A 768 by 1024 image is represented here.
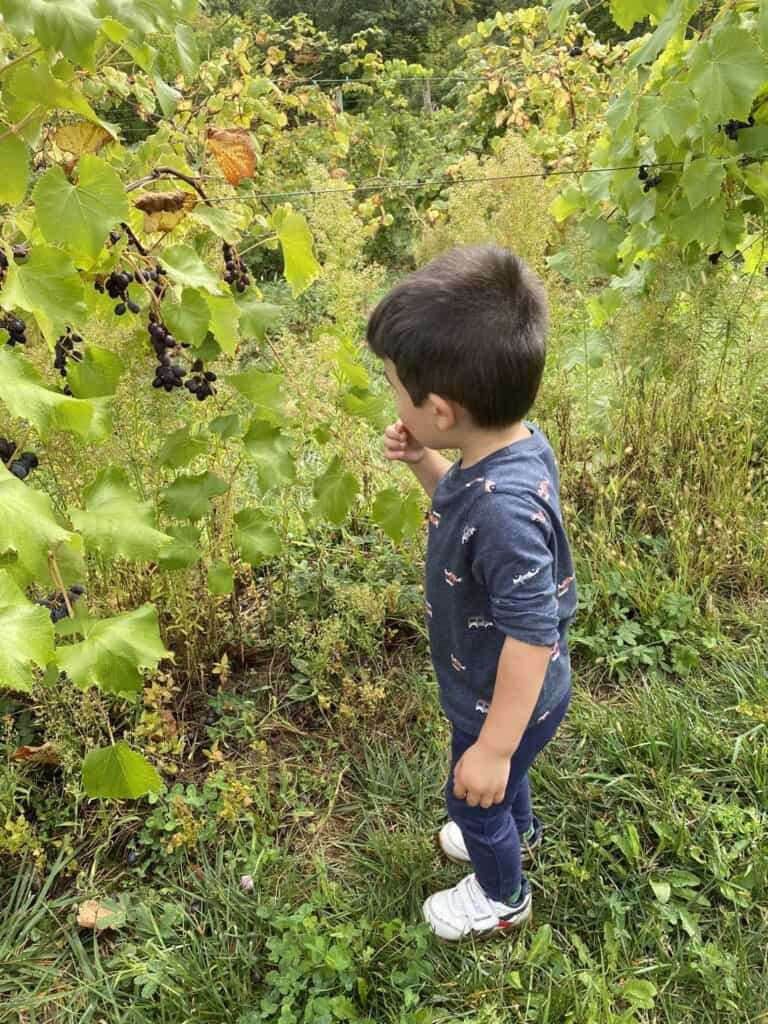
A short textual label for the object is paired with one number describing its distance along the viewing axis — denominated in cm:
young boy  116
